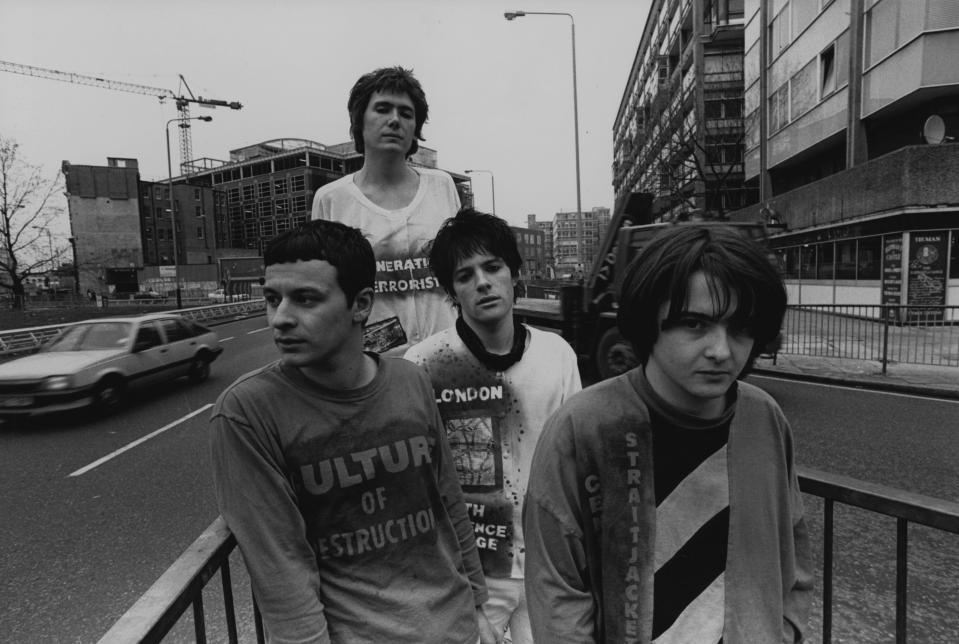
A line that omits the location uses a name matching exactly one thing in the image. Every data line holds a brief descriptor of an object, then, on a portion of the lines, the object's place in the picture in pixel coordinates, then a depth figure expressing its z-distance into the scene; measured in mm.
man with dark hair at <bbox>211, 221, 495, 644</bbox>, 1253
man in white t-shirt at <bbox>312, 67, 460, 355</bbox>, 2080
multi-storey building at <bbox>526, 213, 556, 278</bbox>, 151162
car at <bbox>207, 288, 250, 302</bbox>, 41962
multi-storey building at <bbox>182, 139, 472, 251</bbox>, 83000
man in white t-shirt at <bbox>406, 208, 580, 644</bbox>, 1679
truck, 7840
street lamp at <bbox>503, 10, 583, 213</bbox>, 21670
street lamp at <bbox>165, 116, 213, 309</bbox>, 26983
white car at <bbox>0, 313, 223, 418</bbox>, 7410
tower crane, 56306
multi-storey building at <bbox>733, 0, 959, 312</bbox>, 14859
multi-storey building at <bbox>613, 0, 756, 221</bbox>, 30516
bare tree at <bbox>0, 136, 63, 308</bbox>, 27641
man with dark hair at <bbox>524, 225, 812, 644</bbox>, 1166
